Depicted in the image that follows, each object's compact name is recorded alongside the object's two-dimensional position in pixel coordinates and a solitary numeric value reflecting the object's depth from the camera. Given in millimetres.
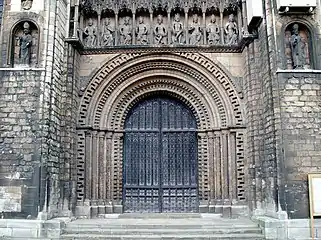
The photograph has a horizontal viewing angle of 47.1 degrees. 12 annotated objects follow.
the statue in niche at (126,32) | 12219
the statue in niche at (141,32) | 12227
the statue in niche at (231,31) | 12188
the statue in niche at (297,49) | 10102
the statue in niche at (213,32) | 12234
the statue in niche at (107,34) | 12232
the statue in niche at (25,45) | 10250
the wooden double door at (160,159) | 12242
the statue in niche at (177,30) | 12258
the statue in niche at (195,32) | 12266
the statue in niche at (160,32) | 12230
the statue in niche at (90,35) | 12258
